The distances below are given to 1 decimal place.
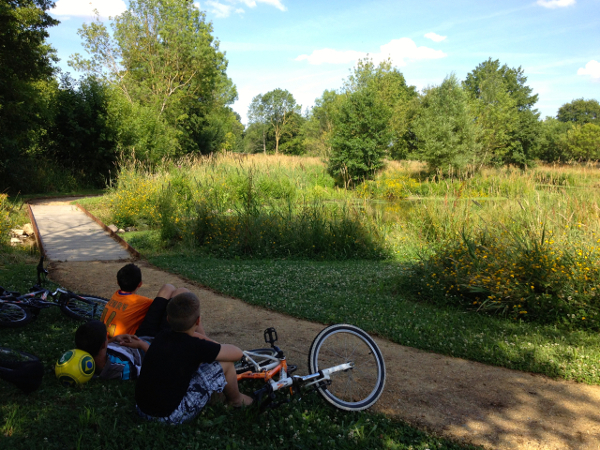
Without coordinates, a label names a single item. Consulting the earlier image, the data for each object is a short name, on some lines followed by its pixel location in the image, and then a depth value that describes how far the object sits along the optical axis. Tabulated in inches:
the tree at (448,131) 1196.5
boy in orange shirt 167.2
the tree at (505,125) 1674.5
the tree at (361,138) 1091.3
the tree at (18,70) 653.9
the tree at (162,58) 1514.5
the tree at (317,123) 1852.9
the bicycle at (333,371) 138.7
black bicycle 192.2
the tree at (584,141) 1948.8
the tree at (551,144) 1824.1
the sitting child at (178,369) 122.4
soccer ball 141.3
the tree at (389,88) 1691.7
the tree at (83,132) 903.7
